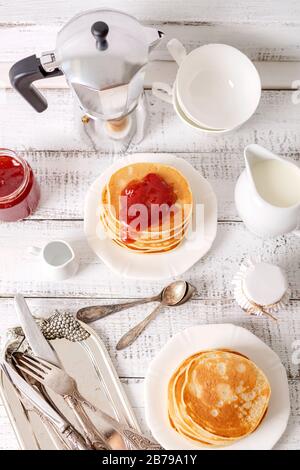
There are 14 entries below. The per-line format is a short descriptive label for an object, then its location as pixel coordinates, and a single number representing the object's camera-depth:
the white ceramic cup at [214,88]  1.44
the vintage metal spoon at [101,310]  1.41
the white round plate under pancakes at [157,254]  1.42
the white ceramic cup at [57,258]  1.39
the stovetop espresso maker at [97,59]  1.26
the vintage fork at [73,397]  1.37
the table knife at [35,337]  1.38
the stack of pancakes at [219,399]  1.33
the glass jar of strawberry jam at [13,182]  1.39
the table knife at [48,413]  1.36
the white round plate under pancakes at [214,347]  1.36
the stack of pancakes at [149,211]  1.39
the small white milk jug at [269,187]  1.35
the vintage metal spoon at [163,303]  1.40
